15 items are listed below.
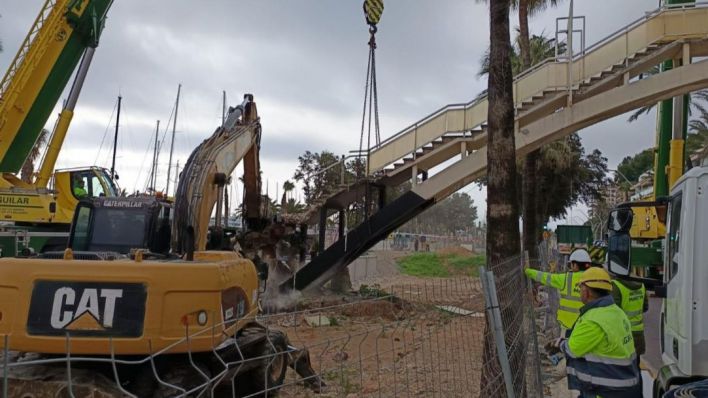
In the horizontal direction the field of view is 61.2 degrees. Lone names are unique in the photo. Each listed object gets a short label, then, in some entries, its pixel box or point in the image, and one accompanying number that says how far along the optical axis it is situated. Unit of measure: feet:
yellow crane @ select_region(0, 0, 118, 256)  48.67
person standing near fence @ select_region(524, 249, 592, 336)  22.44
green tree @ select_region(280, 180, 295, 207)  129.48
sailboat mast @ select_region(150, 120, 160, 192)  120.85
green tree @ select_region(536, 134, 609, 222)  82.43
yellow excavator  16.10
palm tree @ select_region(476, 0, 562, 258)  62.59
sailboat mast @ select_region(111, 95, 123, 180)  121.80
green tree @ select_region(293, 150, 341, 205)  61.57
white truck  14.30
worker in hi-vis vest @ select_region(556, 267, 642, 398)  13.98
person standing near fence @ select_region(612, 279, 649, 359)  21.86
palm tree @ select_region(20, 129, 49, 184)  58.55
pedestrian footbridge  46.52
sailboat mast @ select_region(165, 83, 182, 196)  132.05
